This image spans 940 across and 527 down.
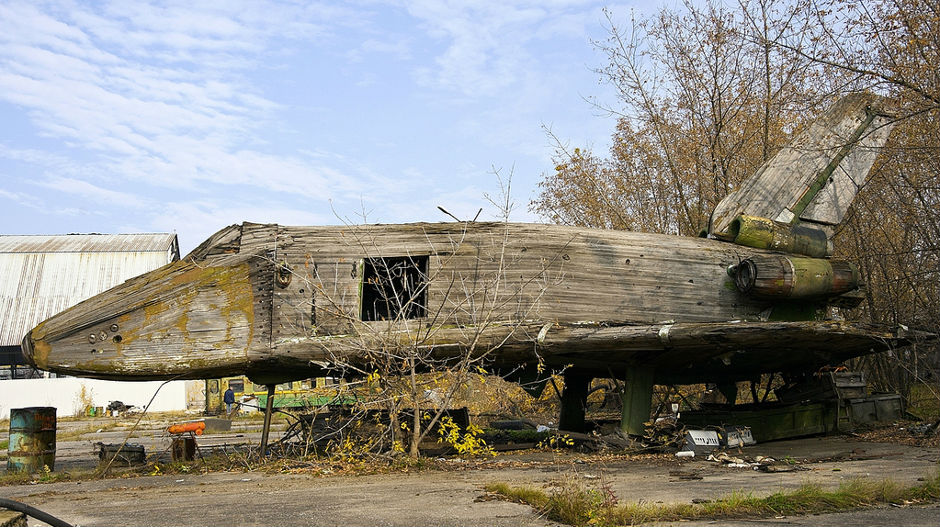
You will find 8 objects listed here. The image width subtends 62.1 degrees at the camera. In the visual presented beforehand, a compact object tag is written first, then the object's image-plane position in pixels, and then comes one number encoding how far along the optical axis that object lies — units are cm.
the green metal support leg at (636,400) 1145
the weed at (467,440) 1036
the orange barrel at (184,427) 1360
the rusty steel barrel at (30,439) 1145
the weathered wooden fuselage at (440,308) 1044
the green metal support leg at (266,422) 1096
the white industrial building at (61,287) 3550
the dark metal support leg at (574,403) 1428
